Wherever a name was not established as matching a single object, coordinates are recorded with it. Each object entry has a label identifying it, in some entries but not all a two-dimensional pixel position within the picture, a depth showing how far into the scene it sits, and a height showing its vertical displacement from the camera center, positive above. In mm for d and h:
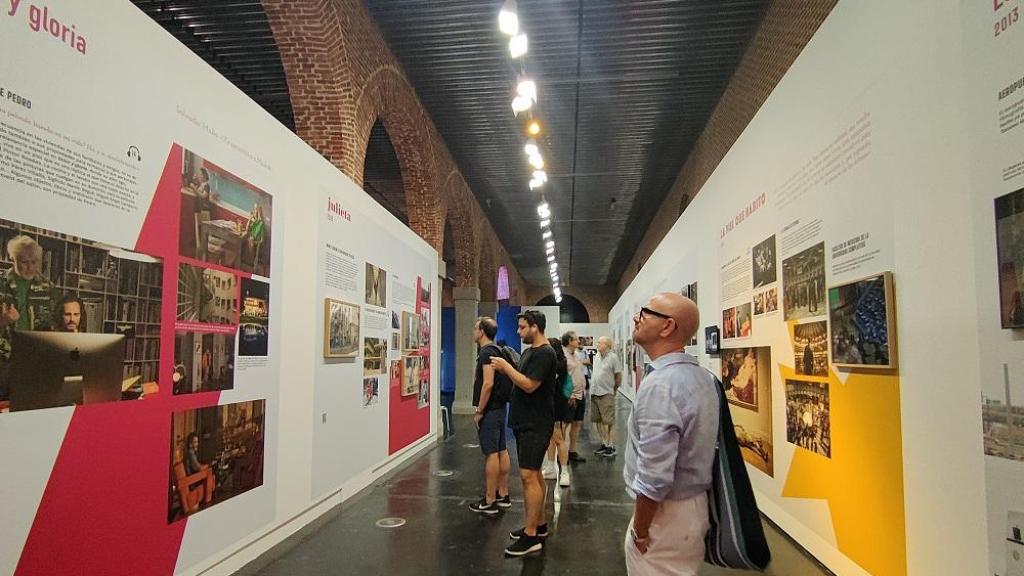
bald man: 1860 -427
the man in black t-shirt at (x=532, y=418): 3889 -567
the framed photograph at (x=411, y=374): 7034 -491
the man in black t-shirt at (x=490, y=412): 4730 -639
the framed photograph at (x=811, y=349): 3316 -78
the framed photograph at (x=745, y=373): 4363 -308
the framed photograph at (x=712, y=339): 5723 -35
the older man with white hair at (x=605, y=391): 7426 -728
